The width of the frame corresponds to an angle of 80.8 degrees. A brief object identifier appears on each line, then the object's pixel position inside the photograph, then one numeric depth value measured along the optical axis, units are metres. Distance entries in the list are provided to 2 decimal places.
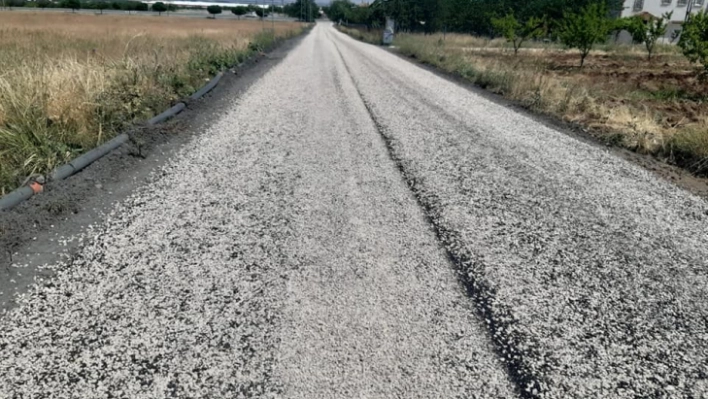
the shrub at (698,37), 14.88
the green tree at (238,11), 123.22
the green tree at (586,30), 24.12
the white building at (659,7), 58.44
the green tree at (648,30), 31.17
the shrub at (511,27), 31.28
